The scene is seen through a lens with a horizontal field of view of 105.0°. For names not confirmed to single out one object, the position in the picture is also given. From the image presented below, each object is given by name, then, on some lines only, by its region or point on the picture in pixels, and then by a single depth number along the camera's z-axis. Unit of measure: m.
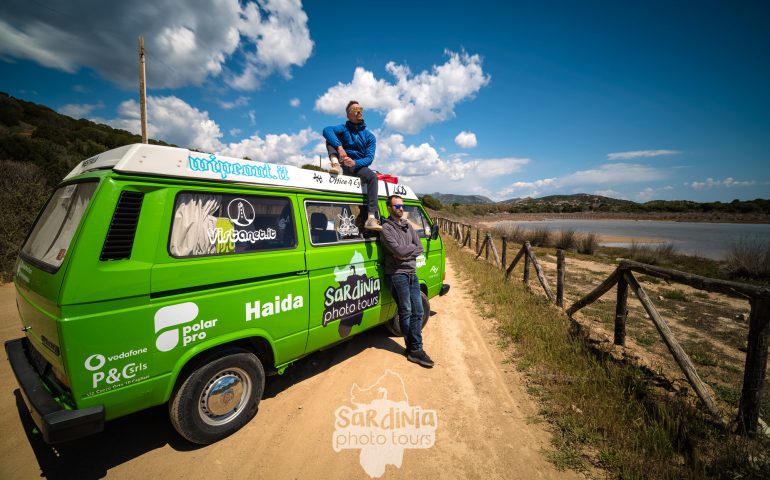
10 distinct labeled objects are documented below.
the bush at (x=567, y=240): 19.62
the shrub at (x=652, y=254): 14.70
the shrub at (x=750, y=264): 10.98
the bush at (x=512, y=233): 22.70
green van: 2.02
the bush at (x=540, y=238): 21.63
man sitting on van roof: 4.61
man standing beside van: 4.14
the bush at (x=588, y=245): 18.54
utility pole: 8.05
